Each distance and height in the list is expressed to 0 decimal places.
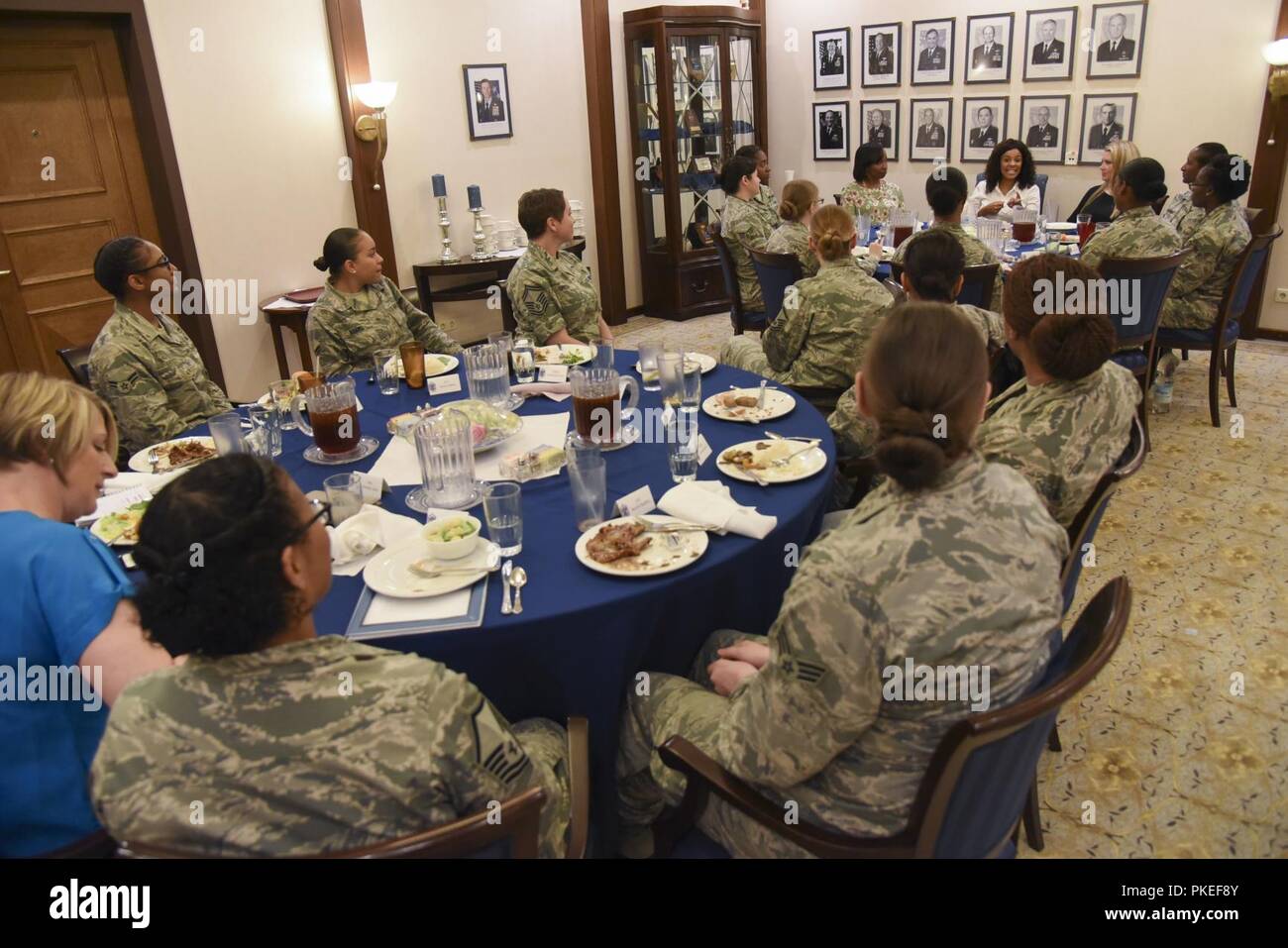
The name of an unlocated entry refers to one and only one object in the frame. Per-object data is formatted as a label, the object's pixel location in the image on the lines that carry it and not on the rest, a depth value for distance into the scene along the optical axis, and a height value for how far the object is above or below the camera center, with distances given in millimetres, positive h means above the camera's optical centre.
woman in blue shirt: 1374 -670
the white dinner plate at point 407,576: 1657 -714
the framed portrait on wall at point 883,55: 6656 +742
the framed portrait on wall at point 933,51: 6379 +715
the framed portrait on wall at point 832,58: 6949 +774
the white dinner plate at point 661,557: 1694 -725
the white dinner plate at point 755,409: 2430 -654
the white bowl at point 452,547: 1720 -676
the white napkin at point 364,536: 1791 -693
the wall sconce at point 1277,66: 4895 +341
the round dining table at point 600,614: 1610 -803
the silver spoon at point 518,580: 1649 -723
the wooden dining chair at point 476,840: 1019 -735
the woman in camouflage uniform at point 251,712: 1031 -587
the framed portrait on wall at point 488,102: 5770 +515
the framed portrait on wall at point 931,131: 6551 +158
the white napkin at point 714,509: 1816 -690
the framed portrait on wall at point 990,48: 6078 +678
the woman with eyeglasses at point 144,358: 2854 -478
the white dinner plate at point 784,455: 2055 -685
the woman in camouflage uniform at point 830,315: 3059 -517
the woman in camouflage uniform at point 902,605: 1177 -580
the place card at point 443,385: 2818 -612
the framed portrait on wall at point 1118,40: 5496 +607
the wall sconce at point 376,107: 5047 +461
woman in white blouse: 5594 -225
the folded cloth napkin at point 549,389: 2754 -634
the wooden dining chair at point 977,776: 1119 -843
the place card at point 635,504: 1931 -695
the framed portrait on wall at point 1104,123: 5664 +115
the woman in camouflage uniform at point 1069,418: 1902 -575
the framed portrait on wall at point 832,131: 7156 +226
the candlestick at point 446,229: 5668 -267
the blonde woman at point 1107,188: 4879 -277
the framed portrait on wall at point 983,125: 6250 +167
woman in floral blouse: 5637 -212
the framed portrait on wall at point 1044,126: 5949 +131
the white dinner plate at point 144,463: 2355 -665
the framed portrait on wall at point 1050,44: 5777 +644
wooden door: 4160 +156
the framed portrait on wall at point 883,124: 6848 +249
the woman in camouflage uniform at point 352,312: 3387 -448
